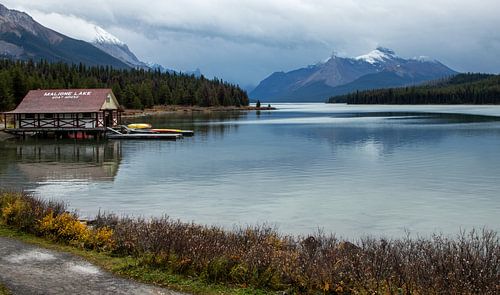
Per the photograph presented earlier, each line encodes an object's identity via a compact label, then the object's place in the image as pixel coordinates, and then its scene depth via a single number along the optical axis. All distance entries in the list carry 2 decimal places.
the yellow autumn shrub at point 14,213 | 17.28
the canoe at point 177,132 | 78.44
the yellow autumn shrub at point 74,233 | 14.92
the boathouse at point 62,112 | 76.88
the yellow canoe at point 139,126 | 85.64
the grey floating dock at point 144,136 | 71.81
